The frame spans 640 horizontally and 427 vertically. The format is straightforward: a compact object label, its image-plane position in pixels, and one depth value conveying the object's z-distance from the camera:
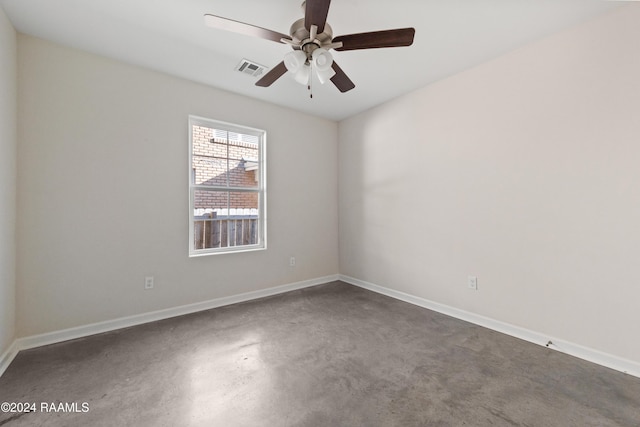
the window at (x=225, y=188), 3.15
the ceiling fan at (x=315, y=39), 1.61
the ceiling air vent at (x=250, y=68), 2.65
